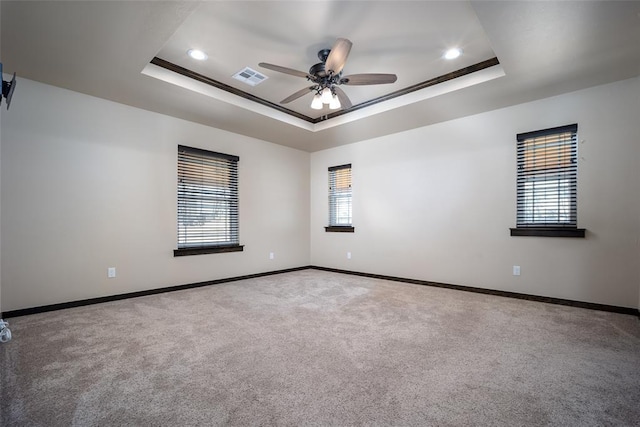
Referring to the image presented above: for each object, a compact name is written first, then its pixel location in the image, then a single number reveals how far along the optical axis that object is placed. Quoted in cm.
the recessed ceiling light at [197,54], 297
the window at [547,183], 345
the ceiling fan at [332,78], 250
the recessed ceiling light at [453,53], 294
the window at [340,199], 565
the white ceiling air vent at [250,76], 338
